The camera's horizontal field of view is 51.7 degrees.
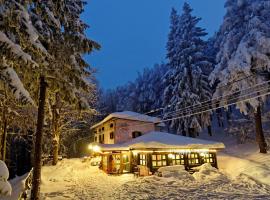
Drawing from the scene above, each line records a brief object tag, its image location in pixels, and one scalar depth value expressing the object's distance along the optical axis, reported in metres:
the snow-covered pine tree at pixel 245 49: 24.59
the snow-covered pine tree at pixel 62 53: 11.41
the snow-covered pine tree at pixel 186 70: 35.66
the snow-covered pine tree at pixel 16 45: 6.70
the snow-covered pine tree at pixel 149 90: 53.62
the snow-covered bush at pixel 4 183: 5.32
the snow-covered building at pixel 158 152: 26.91
